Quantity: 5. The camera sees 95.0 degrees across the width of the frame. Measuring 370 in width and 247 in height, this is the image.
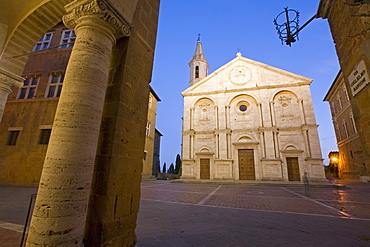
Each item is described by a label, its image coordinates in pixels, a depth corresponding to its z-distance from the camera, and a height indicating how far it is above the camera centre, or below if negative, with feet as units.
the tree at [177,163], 149.64 +2.90
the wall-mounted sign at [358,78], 12.96 +7.46
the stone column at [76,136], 5.74 +1.05
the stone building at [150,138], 63.00 +10.71
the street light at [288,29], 18.21 +15.13
